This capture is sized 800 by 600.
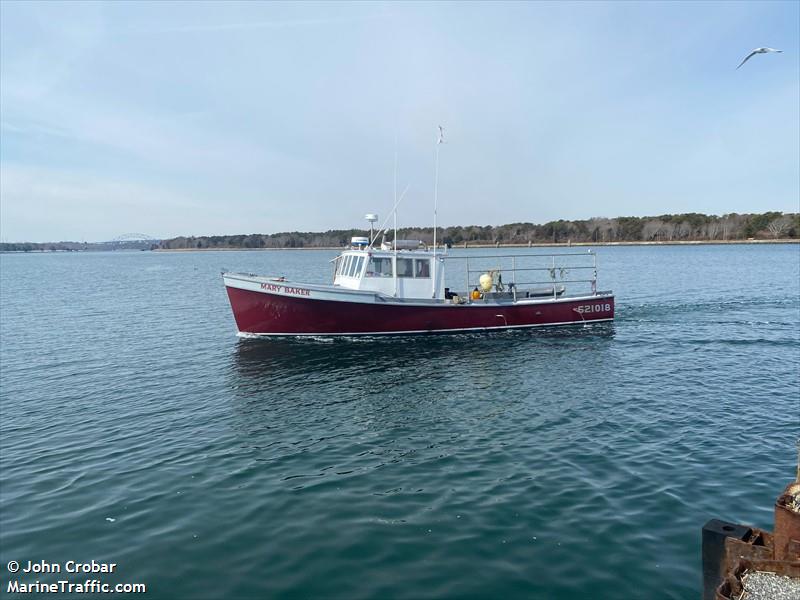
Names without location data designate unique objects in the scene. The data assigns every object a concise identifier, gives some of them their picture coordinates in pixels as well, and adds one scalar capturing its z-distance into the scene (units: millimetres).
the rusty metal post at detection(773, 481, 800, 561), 5117
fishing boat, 21422
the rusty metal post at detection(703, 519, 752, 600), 5457
